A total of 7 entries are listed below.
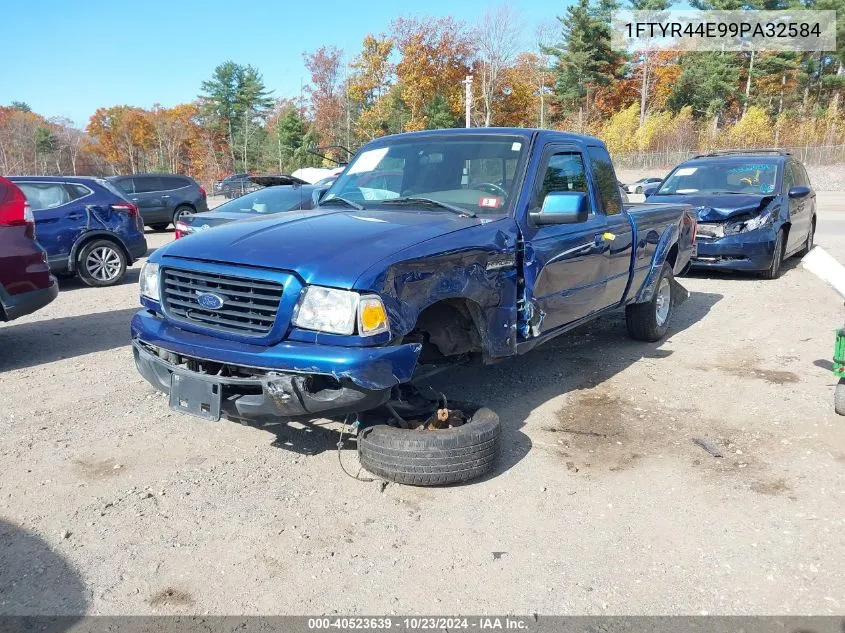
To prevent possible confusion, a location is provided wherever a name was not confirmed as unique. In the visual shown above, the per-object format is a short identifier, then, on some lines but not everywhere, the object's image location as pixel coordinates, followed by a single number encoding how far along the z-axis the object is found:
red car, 5.79
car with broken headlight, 9.74
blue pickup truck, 3.23
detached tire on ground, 3.50
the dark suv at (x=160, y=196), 18.81
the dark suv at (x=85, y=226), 9.80
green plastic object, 4.39
